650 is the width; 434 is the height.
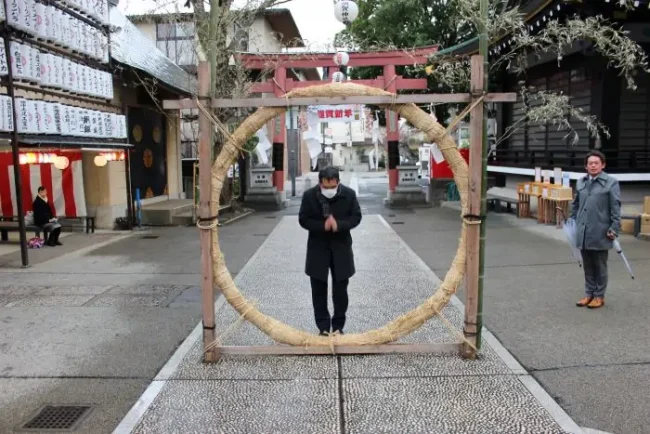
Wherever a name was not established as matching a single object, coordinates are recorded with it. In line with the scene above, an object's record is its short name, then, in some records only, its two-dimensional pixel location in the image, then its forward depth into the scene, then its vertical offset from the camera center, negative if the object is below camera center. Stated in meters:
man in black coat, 4.86 -0.73
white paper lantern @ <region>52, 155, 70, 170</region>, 12.14 -0.01
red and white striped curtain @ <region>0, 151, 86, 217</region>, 12.95 -0.55
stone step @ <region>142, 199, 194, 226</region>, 14.83 -1.48
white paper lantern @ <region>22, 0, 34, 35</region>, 8.69 +2.26
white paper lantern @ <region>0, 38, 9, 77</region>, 8.38 +1.52
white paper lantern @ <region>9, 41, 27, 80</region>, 8.60 +1.59
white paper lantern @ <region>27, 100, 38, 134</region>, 9.13 +0.72
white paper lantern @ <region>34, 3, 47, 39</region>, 9.01 +2.28
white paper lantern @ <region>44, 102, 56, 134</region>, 9.65 +0.74
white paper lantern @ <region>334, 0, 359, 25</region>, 13.05 +3.41
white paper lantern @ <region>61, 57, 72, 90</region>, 9.91 +1.58
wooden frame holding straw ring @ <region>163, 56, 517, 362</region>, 4.41 -0.42
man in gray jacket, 5.91 -0.74
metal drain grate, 3.70 -1.75
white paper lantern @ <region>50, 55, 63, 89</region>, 9.66 +1.58
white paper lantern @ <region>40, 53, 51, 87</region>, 9.35 +1.56
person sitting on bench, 11.09 -1.13
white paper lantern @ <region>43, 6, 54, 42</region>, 9.30 +2.32
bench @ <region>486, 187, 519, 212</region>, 15.56 -1.30
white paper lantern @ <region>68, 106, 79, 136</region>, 10.45 +0.75
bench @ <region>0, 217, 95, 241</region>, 11.20 -1.38
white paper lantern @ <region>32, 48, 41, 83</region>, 9.15 +1.60
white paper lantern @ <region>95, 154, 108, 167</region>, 12.52 +0.01
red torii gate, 17.34 +2.98
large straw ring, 4.52 -0.75
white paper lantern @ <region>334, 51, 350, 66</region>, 16.56 +2.90
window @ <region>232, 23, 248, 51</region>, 14.12 +3.24
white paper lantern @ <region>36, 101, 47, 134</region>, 9.41 +0.78
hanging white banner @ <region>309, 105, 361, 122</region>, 19.67 +1.51
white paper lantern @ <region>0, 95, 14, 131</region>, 8.47 +0.76
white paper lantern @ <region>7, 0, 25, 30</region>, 8.38 +2.25
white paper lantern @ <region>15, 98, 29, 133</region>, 8.91 +0.74
